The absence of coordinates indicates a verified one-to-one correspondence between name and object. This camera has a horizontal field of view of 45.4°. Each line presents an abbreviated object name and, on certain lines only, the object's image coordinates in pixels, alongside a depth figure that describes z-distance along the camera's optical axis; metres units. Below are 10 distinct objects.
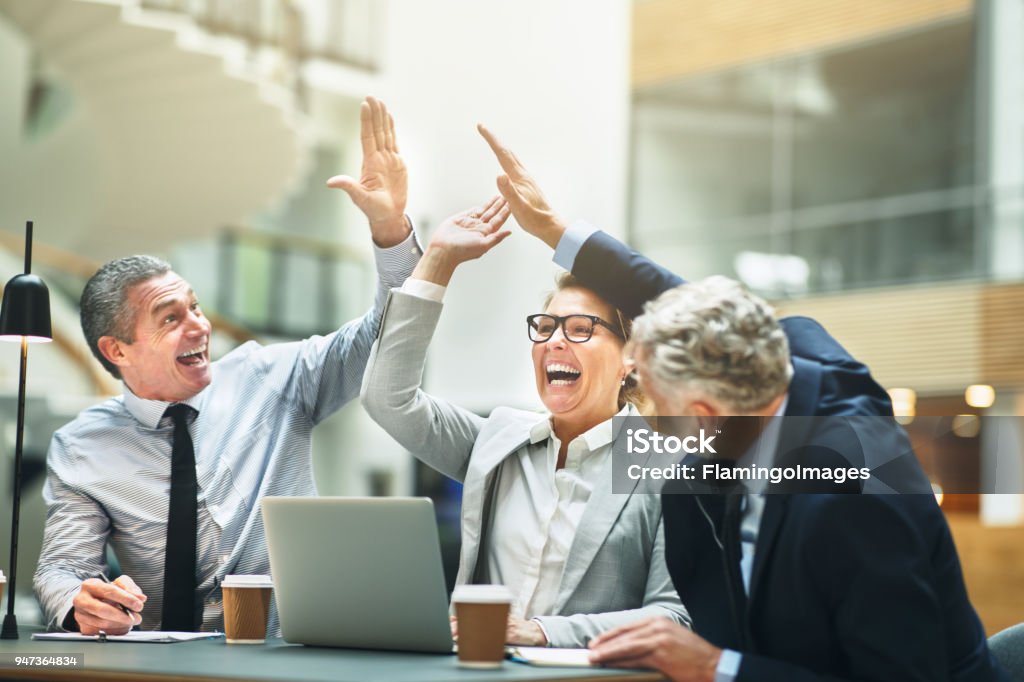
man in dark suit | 1.89
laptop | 2.11
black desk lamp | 2.75
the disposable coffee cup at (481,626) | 1.92
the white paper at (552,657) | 1.96
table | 1.81
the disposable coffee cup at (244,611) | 2.36
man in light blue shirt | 2.80
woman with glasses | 2.46
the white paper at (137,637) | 2.37
